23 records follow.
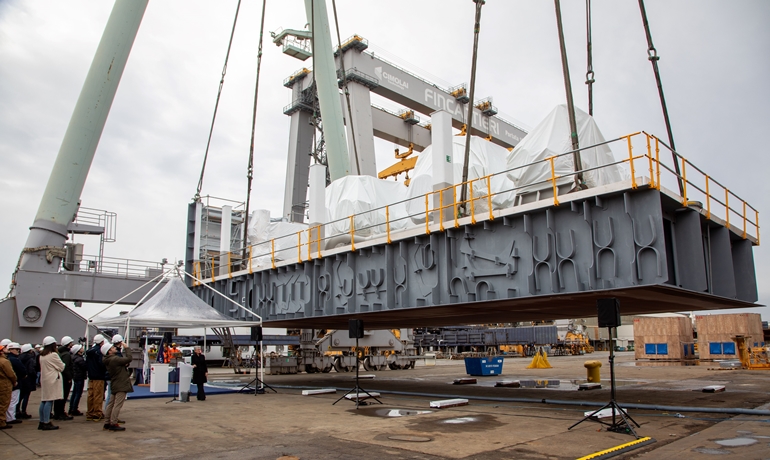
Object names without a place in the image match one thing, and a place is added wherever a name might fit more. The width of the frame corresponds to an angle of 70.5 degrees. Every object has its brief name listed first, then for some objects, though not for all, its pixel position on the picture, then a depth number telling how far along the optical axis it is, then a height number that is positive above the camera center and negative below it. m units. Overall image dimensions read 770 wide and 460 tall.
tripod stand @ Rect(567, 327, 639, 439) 9.05 -1.72
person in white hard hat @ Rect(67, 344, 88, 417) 12.04 -1.08
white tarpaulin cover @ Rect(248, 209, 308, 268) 25.66 +4.57
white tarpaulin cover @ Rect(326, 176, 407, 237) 19.53 +4.57
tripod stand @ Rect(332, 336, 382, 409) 13.73 -1.99
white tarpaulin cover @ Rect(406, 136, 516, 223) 16.89 +5.09
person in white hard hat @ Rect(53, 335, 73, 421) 11.70 -1.15
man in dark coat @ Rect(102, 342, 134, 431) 10.26 -1.08
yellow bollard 19.30 -1.68
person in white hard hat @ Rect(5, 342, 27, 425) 10.89 -0.95
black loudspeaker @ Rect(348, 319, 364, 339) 13.91 -0.07
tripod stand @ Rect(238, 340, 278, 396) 17.82 -2.09
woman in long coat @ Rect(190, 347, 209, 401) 15.81 -1.30
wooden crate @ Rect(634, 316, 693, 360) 34.00 -0.87
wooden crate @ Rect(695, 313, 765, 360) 33.34 -0.51
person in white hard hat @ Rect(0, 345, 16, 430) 9.85 -1.01
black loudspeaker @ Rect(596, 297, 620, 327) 9.12 +0.19
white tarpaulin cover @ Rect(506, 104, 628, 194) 13.48 +4.32
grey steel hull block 10.83 +1.35
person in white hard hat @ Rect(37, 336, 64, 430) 10.33 -1.04
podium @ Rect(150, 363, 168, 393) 17.94 -1.71
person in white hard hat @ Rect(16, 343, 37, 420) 11.72 -1.17
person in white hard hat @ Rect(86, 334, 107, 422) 11.60 -1.15
